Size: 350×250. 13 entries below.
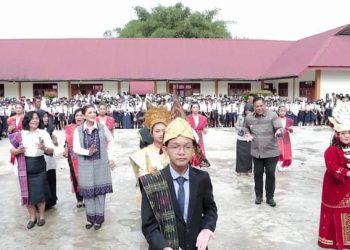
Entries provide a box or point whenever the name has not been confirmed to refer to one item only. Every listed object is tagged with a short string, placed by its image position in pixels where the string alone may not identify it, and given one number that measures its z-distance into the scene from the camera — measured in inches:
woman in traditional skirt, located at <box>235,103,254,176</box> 327.8
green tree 1423.5
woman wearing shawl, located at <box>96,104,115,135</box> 279.9
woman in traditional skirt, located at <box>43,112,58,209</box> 238.4
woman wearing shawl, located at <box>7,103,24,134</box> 270.5
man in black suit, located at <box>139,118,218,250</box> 95.3
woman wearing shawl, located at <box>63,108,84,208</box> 235.5
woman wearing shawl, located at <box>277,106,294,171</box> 334.3
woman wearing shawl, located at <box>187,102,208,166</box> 309.0
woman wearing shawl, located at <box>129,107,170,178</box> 172.9
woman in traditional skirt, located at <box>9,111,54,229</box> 210.8
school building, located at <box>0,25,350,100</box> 974.4
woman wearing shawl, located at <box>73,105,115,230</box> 203.9
